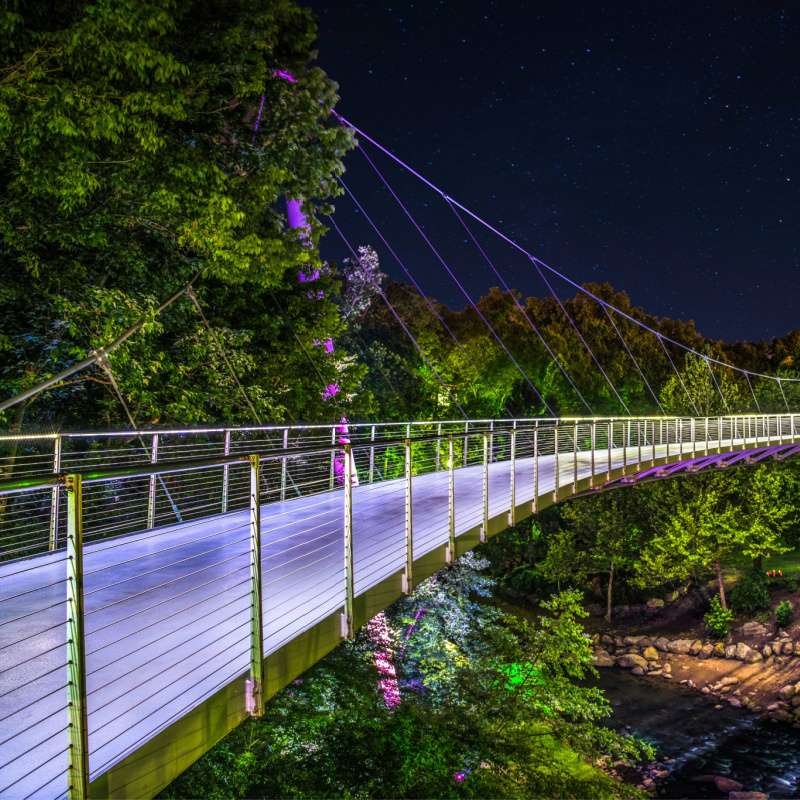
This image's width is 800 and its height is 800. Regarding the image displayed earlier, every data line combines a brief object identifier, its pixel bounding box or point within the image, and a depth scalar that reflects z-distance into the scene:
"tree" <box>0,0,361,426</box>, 7.71
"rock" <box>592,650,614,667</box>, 23.92
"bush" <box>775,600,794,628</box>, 24.09
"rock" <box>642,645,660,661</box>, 23.91
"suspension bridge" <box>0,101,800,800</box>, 2.62
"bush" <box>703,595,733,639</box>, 24.88
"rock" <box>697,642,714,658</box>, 23.70
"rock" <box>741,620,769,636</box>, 24.20
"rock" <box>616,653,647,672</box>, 23.44
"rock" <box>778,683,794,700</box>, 20.02
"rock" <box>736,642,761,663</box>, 22.60
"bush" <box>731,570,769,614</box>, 26.00
